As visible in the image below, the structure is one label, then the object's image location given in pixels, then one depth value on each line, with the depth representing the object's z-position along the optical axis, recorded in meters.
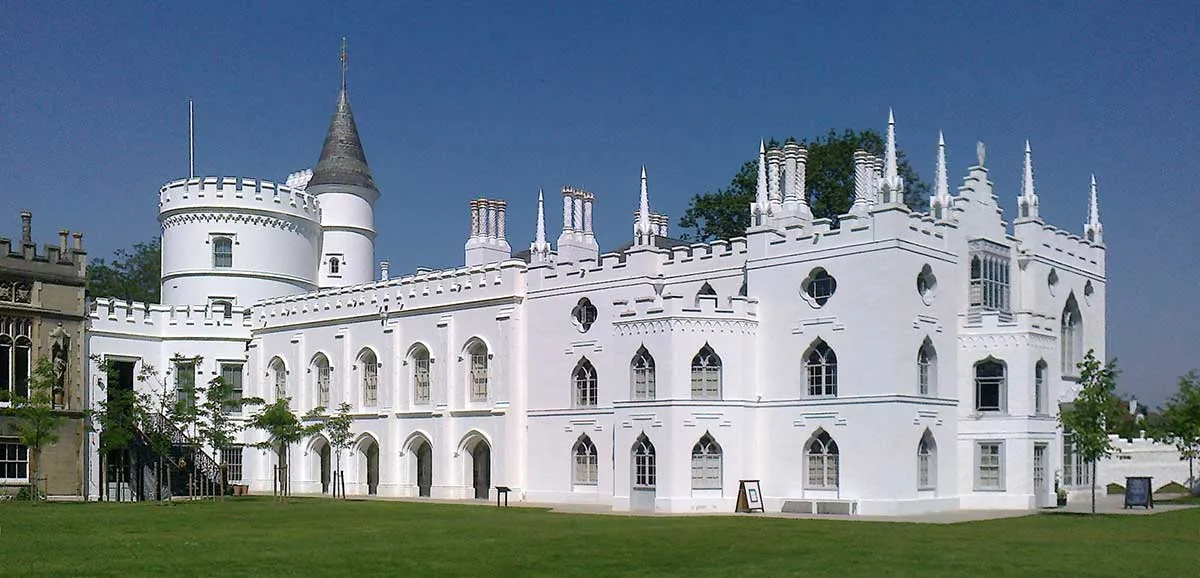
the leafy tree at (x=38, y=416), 37.44
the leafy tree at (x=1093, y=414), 31.14
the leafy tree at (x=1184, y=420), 37.88
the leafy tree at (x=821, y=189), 59.50
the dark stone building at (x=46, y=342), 40.28
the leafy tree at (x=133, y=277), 75.94
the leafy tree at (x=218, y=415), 41.62
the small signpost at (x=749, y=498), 33.62
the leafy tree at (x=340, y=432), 44.22
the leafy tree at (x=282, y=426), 41.41
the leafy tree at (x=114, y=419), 40.69
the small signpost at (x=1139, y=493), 34.50
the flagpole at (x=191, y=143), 53.72
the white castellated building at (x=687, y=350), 33.69
